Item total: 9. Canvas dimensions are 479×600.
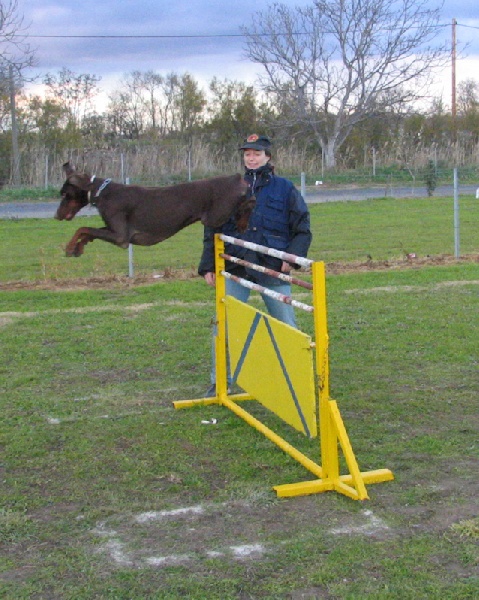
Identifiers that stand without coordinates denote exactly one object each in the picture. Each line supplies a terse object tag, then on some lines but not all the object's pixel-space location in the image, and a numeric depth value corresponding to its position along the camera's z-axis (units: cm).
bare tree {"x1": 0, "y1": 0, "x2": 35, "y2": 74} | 1831
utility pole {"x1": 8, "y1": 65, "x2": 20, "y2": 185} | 2746
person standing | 582
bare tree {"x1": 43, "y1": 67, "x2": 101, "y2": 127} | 3497
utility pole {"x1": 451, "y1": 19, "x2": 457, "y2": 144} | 4066
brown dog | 442
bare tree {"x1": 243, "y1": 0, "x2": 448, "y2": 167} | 3888
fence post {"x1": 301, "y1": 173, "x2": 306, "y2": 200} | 1496
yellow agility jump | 463
